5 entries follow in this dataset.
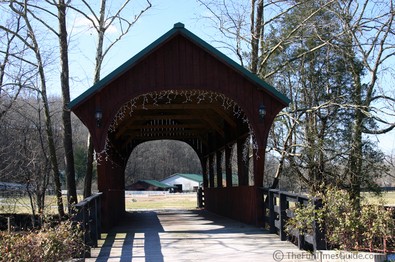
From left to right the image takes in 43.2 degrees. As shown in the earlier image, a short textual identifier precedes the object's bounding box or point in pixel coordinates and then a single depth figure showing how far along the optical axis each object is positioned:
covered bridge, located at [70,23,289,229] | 9.90
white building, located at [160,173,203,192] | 73.50
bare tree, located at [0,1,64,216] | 15.64
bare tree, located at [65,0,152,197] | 17.22
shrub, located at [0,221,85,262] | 4.69
